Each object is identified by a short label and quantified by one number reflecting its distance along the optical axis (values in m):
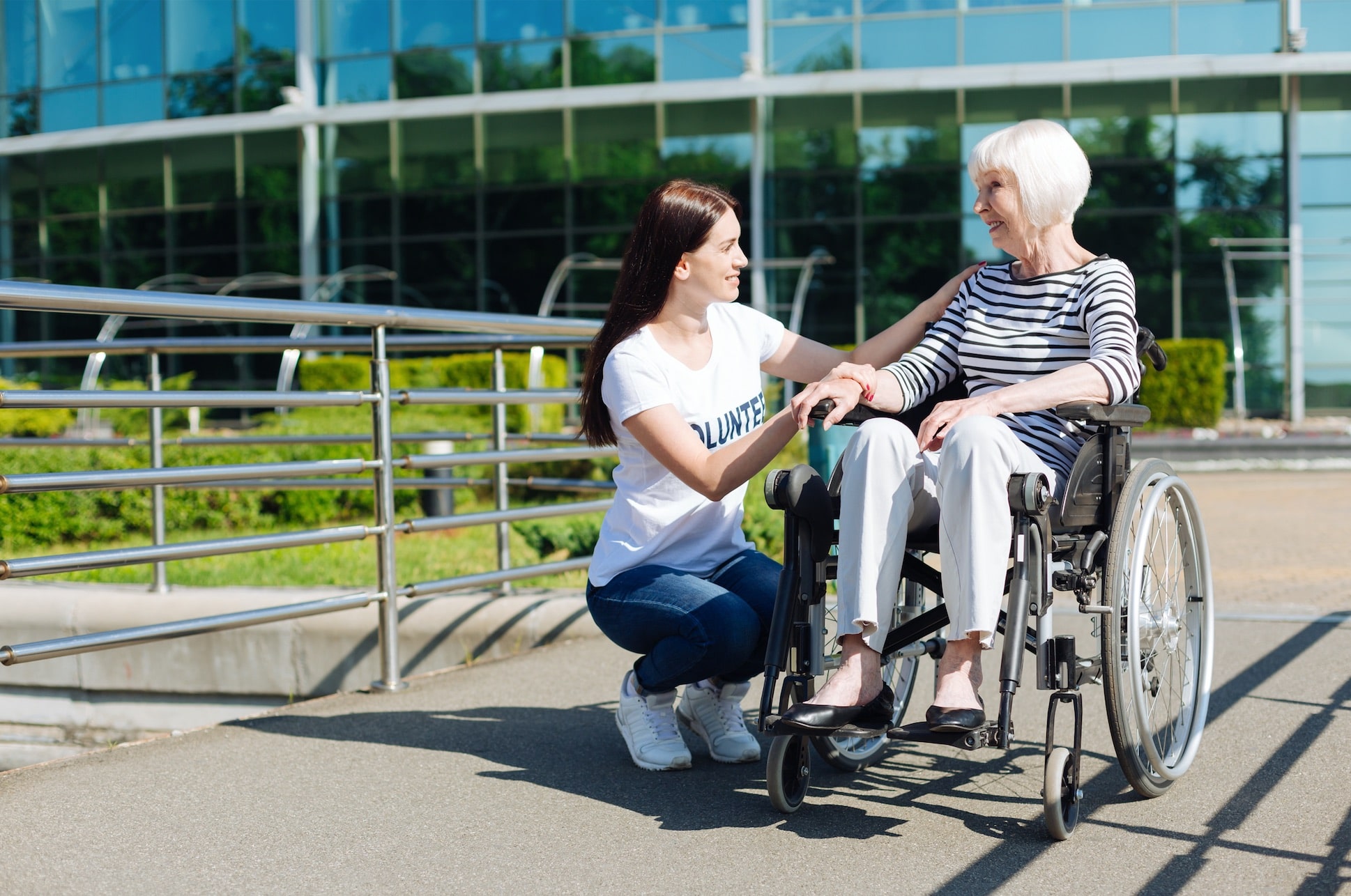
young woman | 3.24
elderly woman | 2.70
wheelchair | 2.70
